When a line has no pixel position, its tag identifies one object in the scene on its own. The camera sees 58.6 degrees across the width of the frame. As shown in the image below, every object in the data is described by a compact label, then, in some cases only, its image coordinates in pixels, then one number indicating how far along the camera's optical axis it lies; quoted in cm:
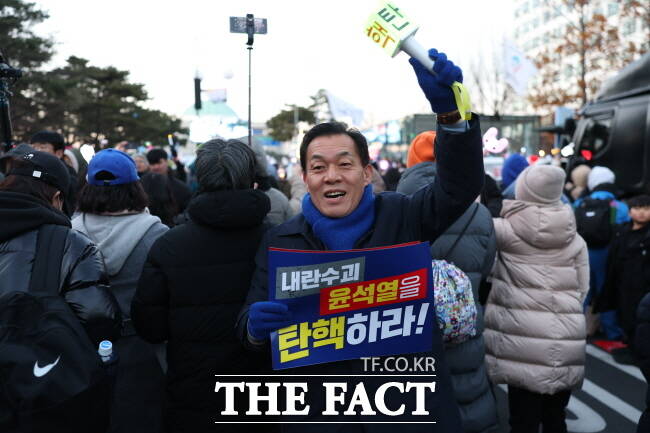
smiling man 184
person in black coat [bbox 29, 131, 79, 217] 460
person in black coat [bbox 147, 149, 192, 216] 638
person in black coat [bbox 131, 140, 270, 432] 238
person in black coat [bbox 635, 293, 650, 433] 246
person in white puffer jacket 331
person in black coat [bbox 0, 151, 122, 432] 186
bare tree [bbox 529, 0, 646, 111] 2348
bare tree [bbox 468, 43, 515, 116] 3975
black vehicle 869
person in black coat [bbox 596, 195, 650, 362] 568
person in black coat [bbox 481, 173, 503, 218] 534
